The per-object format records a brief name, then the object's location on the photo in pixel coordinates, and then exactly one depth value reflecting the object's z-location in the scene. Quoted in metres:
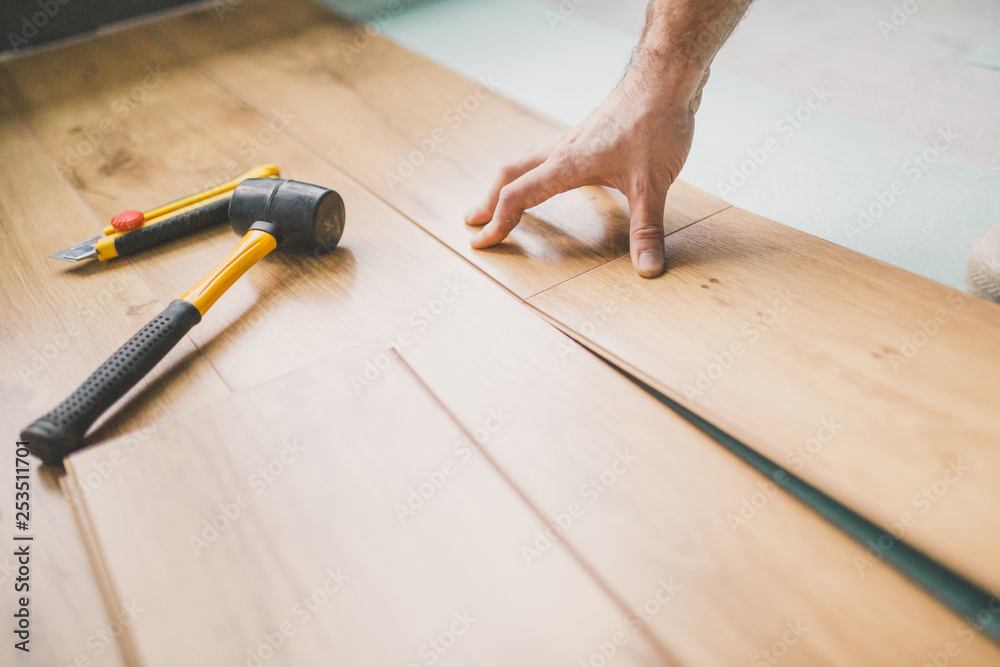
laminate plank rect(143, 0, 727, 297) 1.27
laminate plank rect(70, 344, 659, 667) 0.68
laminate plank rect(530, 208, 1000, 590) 0.78
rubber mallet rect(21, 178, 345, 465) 0.86
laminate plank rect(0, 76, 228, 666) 0.71
